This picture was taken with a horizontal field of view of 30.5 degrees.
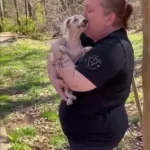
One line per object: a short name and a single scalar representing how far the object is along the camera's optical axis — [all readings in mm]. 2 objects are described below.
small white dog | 1339
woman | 1325
